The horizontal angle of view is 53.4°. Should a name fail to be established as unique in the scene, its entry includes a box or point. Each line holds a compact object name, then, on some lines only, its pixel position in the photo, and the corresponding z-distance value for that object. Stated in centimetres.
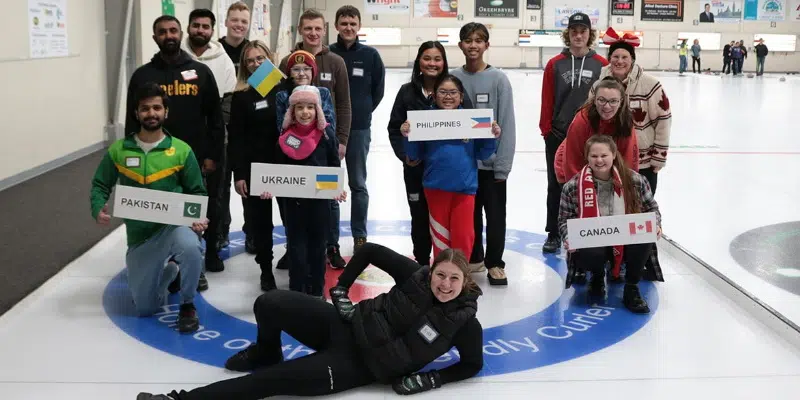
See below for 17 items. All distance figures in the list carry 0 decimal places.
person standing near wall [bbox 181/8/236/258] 509
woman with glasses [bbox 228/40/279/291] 443
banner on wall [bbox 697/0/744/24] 3506
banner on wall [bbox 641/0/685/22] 3506
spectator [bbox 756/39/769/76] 3114
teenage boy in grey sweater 457
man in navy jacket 529
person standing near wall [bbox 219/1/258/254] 537
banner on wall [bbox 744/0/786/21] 3478
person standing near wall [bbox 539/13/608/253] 515
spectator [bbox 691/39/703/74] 3269
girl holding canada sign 418
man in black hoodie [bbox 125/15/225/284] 452
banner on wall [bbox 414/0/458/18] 3450
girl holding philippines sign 438
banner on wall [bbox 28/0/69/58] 786
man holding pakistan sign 391
